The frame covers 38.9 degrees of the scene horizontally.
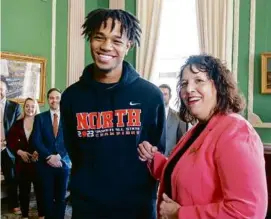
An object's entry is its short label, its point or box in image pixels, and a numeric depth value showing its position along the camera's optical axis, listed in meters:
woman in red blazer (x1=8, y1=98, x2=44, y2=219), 4.10
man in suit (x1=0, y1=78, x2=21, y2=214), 4.38
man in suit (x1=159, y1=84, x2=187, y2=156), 3.75
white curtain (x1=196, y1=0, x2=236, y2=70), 5.36
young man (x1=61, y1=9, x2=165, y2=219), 1.54
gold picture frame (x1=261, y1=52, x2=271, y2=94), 5.16
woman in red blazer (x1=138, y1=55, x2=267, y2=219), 1.13
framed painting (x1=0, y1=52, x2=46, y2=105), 4.84
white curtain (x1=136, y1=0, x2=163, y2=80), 5.94
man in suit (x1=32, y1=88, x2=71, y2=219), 3.81
